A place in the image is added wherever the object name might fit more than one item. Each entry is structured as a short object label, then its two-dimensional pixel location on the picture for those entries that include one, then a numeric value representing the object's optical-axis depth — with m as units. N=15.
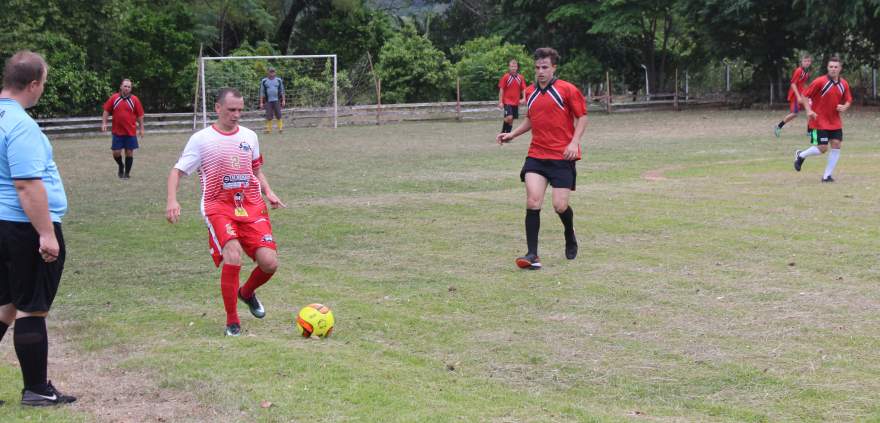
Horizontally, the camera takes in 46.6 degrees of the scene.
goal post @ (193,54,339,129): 35.56
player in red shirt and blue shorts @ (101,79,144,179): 19.05
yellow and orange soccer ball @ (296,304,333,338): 7.08
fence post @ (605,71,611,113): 40.41
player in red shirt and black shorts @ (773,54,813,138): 20.62
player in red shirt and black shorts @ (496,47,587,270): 9.70
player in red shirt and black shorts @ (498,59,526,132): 25.67
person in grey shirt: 31.03
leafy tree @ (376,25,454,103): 39.66
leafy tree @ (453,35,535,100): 40.59
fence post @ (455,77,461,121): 37.66
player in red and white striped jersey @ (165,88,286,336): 7.16
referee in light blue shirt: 5.17
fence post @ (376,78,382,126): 35.81
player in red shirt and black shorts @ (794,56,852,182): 15.34
